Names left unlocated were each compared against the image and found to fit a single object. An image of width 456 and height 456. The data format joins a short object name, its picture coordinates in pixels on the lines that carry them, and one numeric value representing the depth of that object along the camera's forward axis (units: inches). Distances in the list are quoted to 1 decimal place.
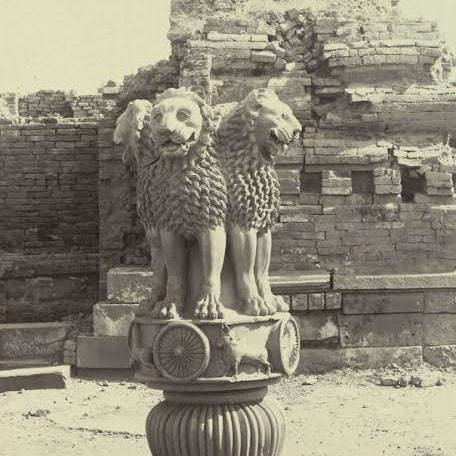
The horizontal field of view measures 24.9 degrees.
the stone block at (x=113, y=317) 387.2
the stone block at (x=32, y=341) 403.5
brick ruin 395.9
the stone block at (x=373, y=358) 393.7
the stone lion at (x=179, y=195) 231.8
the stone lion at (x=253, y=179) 237.1
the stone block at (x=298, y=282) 390.3
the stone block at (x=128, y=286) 390.6
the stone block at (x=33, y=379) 377.7
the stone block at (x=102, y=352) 390.0
